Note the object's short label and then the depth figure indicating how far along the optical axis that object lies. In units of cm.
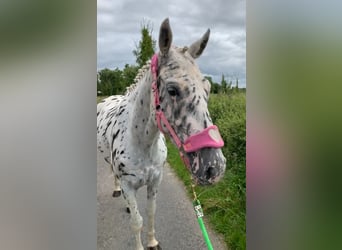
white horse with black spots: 92
